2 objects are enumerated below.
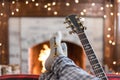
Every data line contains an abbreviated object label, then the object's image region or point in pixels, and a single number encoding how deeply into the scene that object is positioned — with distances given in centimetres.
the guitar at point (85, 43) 131
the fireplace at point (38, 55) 430
